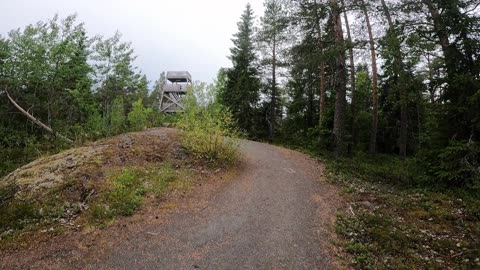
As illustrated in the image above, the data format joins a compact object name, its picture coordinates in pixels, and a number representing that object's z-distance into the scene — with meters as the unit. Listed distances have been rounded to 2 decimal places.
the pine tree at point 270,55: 23.12
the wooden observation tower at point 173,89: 33.28
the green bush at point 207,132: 11.05
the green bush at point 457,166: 8.03
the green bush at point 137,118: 19.84
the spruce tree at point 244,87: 23.05
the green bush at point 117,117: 17.56
